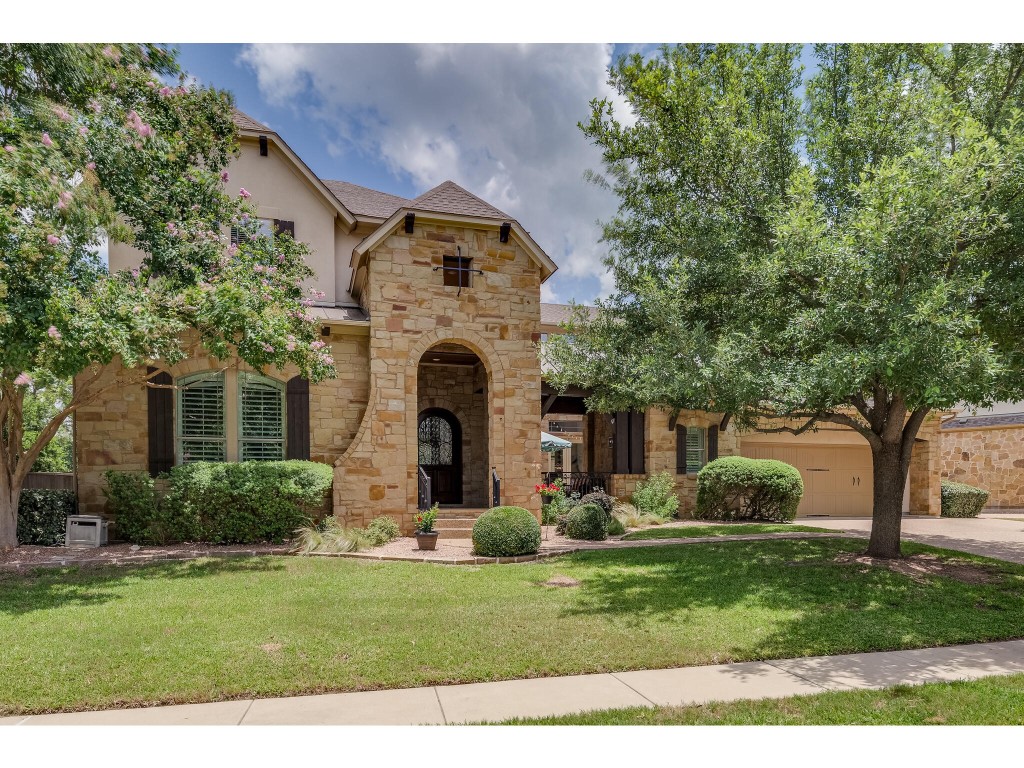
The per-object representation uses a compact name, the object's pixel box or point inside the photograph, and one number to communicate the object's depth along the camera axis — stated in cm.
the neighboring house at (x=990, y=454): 1911
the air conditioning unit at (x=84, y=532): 1029
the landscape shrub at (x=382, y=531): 1080
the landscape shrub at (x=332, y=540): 1005
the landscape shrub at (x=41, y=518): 1032
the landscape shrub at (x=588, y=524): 1171
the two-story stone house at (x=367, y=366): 1137
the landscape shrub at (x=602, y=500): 1399
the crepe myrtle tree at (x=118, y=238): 737
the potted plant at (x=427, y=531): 1023
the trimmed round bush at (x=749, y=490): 1451
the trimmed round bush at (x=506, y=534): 964
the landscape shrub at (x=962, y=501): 1717
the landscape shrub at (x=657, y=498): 1470
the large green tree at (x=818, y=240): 631
